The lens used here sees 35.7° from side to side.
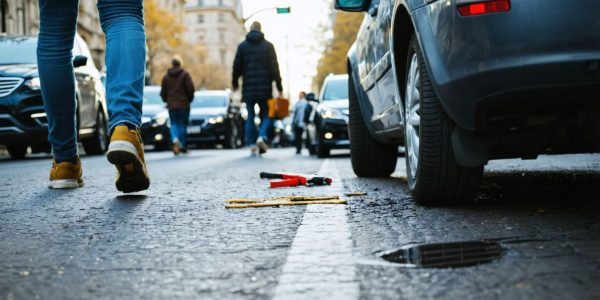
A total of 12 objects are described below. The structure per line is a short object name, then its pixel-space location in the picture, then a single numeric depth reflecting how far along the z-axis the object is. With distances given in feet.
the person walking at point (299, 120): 62.28
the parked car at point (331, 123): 46.75
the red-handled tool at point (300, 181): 18.62
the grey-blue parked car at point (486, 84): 11.17
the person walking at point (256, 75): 48.44
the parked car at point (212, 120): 74.49
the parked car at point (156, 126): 69.26
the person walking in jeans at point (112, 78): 15.12
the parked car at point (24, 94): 39.75
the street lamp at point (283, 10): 134.72
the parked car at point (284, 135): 124.36
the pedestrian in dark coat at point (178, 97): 54.39
